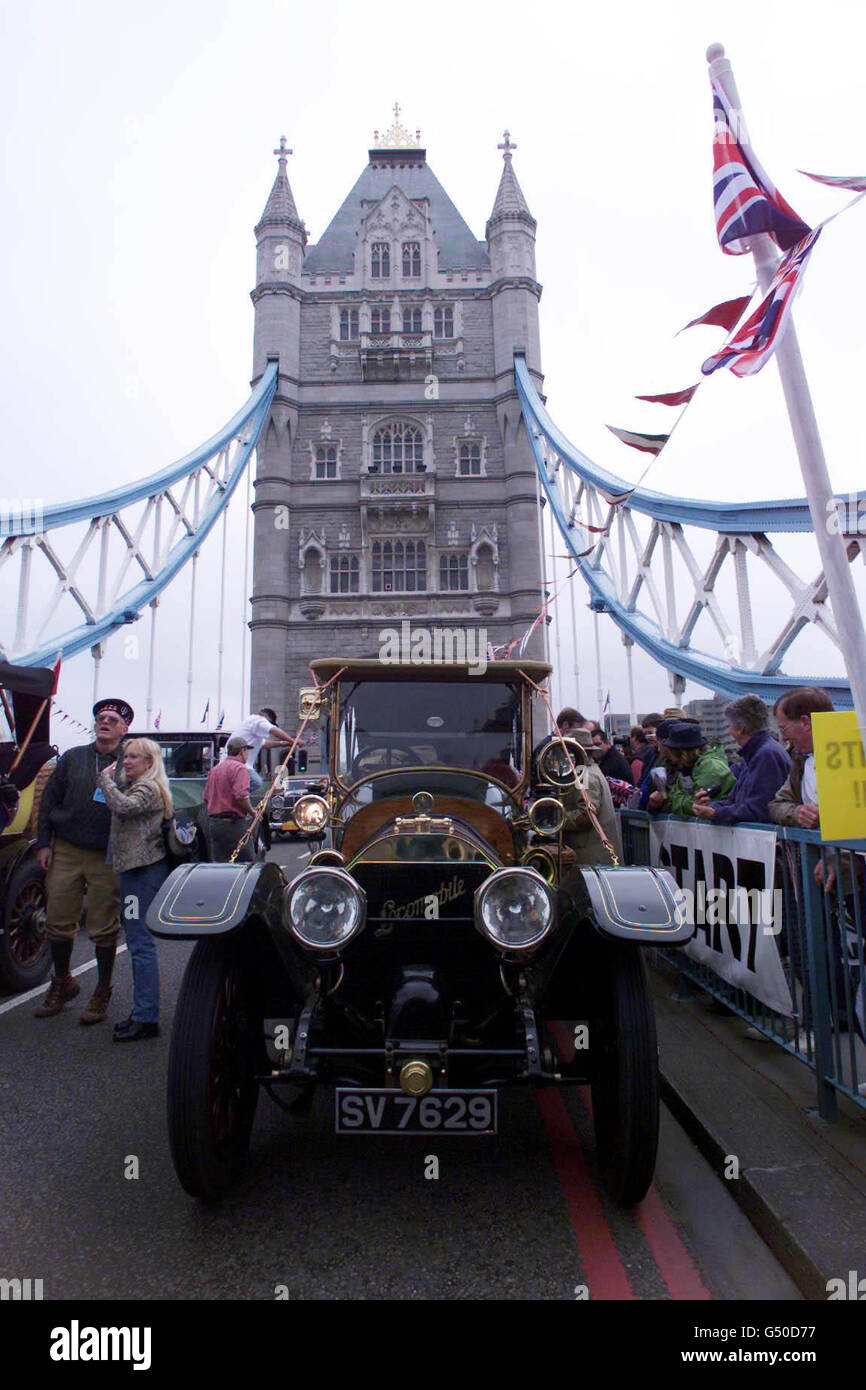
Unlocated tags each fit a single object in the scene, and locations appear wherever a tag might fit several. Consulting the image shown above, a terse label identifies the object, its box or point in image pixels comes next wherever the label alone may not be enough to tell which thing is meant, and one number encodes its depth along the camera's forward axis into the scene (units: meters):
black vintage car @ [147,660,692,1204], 2.51
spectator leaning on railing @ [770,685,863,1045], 3.69
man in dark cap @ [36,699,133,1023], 4.67
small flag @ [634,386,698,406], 3.65
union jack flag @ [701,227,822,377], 3.19
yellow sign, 2.84
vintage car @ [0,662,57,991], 5.07
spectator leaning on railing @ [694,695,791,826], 4.00
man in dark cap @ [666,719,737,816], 4.57
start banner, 3.43
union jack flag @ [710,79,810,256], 3.54
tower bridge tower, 32.25
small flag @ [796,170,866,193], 3.18
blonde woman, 4.29
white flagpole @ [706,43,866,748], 2.90
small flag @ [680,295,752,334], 3.69
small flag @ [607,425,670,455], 3.98
